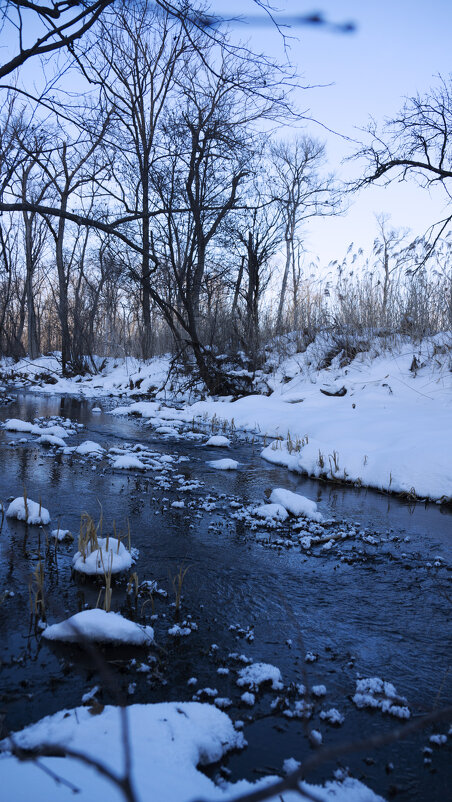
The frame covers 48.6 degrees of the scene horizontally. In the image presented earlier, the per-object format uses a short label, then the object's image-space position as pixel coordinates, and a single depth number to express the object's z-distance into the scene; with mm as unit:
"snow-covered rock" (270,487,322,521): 4199
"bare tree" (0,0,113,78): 3135
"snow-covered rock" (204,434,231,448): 7176
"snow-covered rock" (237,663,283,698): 2033
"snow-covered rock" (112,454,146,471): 5539
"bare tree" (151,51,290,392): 9656
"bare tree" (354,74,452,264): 11250
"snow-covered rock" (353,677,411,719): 1915
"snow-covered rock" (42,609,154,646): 2242
